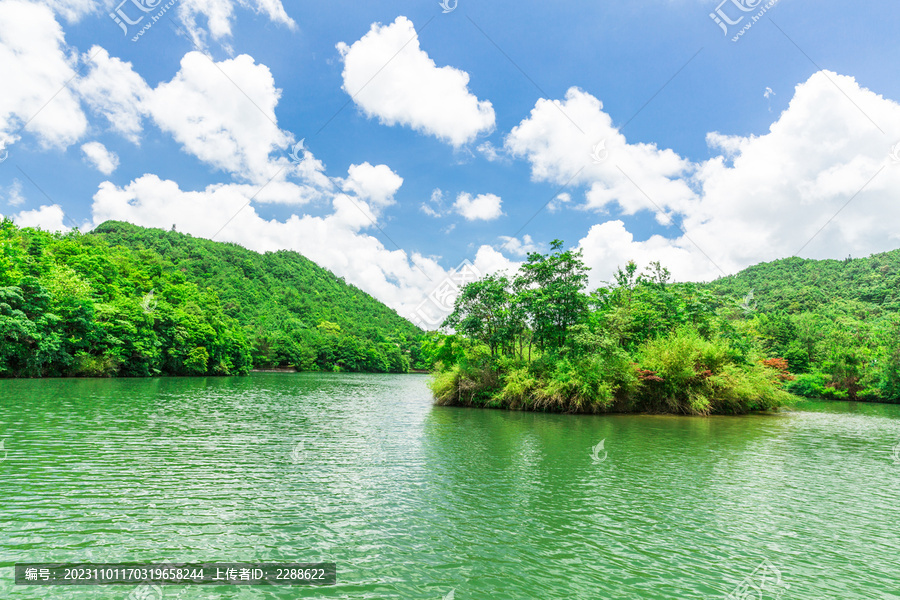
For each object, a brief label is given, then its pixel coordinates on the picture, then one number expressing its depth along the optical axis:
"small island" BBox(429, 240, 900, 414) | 33.12
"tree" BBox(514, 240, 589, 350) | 35.75
